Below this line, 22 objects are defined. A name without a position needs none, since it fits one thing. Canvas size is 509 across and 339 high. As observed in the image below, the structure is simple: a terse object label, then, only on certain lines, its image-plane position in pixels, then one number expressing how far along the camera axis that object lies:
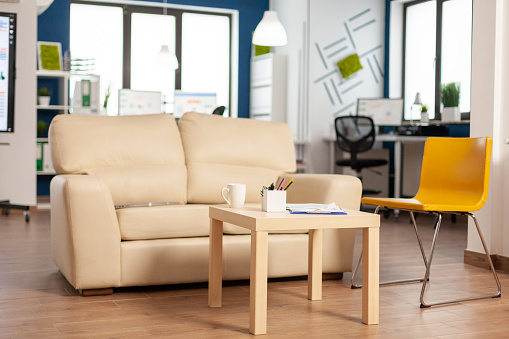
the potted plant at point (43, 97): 6.78
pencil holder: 2.47
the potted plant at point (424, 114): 6.73
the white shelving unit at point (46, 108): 6.67
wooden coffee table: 2.26
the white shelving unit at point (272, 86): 7.62
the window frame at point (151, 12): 7.74
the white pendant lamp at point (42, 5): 6.48
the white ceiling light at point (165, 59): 6.87
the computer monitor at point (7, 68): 5.89
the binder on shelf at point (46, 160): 6.71
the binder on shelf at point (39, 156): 6.68
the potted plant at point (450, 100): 6.30
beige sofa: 2.80
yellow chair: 2.95
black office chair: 6.38
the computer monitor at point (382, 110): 7.04
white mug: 2.59
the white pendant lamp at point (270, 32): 5.90
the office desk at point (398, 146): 6.21
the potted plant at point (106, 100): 7.28
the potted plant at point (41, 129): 6.75
